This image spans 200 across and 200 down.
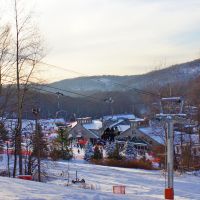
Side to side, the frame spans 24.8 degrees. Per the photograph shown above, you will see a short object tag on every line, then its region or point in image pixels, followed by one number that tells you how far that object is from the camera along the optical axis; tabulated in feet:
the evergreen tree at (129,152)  158.73
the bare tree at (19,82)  74.74
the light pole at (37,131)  82.80
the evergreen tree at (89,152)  165.87
